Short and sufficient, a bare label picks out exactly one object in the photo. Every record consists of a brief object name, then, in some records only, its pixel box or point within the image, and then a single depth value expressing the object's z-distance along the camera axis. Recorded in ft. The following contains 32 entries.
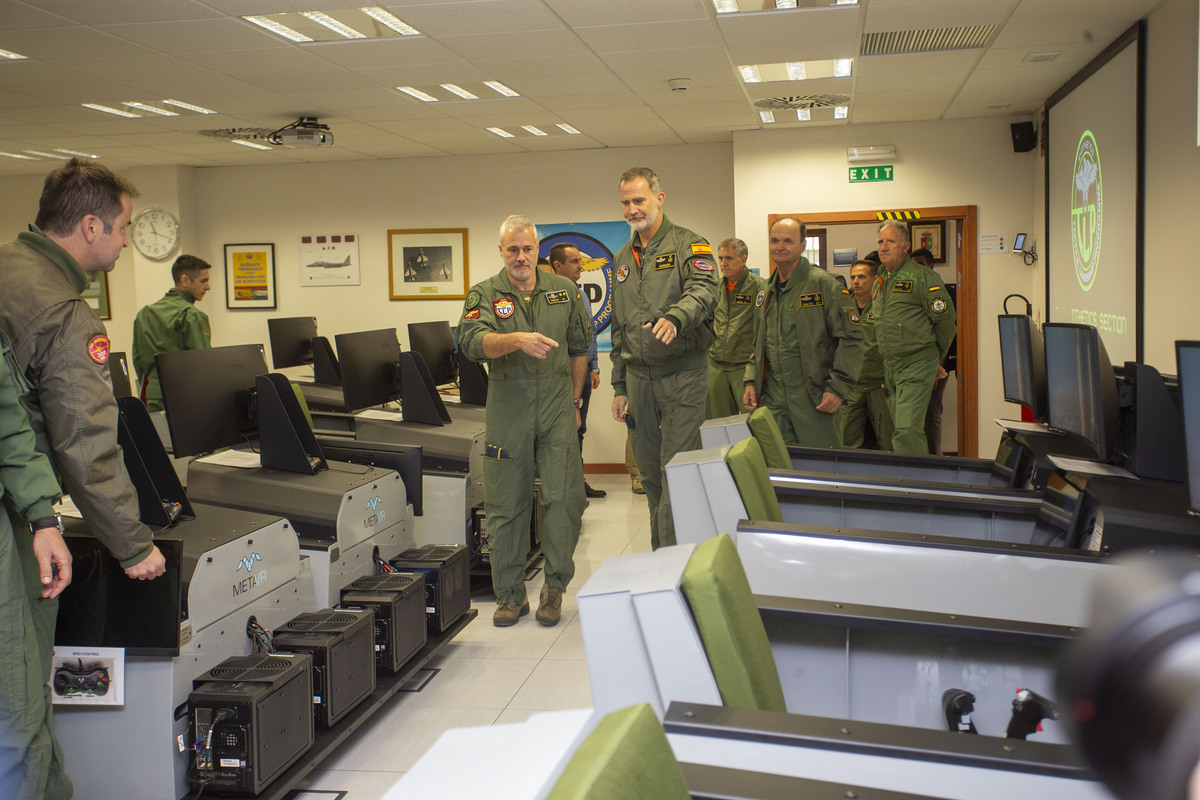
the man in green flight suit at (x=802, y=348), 14.21
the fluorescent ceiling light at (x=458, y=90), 17.96
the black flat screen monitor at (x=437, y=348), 16.69
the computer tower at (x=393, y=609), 9.46
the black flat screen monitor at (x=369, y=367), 13.88
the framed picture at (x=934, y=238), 26.43
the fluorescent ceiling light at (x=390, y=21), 13.28
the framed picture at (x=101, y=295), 29.66
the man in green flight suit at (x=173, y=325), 18.08
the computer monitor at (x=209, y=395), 9.27
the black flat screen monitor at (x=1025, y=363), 10.72
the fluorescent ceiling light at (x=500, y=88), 17.83
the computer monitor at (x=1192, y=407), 5.92
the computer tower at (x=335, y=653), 8.15
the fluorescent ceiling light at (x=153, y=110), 19.17
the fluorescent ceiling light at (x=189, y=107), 18.93
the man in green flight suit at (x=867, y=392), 21.13
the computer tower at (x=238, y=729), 6.97
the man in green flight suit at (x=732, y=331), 19.04
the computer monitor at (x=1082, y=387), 8.05
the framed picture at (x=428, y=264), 26.66
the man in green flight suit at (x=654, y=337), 12.10
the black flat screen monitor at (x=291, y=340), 21.52
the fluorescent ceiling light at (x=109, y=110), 19.07
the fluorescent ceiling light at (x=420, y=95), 18.11
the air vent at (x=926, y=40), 15.15
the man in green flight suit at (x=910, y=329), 18.10
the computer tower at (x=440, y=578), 10.76
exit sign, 22.47
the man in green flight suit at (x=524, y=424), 12.07
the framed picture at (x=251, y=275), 27.96
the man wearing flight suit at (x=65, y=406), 6.49
